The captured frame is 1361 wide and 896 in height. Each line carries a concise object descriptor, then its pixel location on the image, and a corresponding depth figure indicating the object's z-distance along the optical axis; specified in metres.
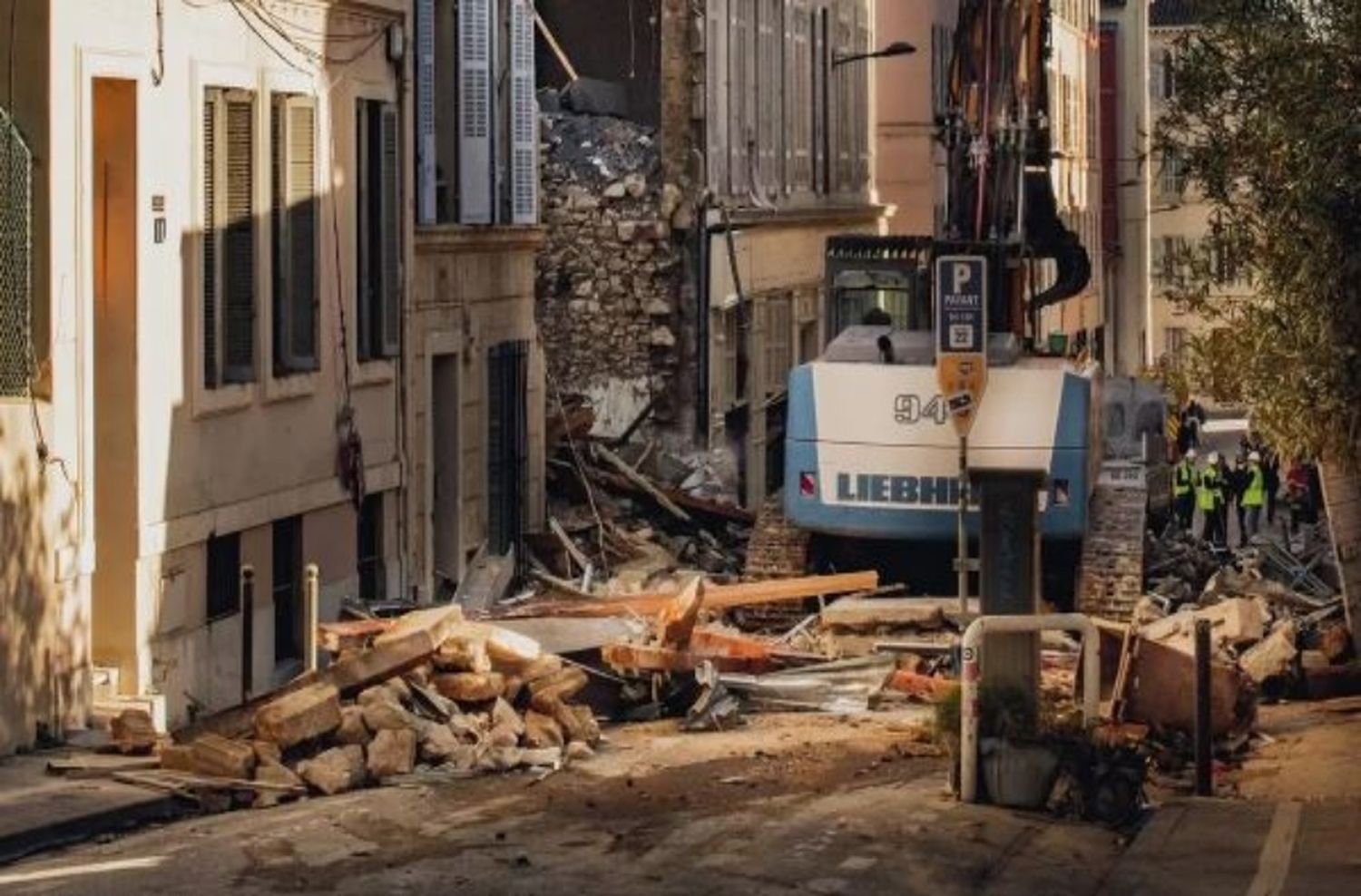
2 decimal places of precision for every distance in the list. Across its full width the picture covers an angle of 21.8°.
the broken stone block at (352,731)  21.02
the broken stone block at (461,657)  22.19
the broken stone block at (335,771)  20.25
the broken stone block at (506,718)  22.08
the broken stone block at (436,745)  21.34
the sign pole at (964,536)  26.38
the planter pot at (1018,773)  18.92
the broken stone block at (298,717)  20.47
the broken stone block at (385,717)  21.11
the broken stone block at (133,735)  21.08
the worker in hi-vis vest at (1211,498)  44.06
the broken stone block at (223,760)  20.00
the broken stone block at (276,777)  19.86
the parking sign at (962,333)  25.98
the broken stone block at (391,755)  20.80
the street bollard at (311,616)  24.09
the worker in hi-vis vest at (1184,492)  44.81
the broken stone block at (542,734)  22.08
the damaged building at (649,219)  40.97
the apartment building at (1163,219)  97.31
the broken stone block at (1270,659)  25.72
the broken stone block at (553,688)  22.53
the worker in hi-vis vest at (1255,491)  45.84
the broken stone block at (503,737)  21.83
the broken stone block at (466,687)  22.06
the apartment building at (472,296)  31.06
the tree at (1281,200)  22.75
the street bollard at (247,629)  24.52
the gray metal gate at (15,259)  21.78
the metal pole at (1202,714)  20.23
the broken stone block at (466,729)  21.75
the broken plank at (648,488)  37.19
